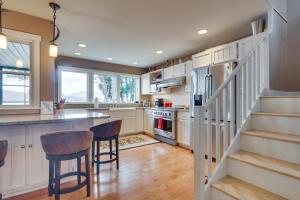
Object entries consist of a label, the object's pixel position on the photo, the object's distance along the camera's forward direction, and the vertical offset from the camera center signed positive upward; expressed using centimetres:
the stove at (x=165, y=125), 421 -68
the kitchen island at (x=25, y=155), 192 -69
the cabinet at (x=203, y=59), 334 +92
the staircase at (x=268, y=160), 139 -60
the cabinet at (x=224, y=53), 288 +91
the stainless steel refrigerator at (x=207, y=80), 299 +44
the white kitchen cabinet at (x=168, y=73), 475 +85
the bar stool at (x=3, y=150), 156 -49
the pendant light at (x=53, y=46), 216 +75
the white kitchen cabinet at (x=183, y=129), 385 -72
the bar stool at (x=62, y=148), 162 -51
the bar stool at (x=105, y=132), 247 -49
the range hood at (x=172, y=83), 438 +53
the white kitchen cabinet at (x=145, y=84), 578 +64
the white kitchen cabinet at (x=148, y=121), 517 -68
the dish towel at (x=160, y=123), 461 -65
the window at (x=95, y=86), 488 +50
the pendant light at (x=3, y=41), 178 +68
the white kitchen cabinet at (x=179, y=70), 431 +87
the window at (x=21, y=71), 242 +46
